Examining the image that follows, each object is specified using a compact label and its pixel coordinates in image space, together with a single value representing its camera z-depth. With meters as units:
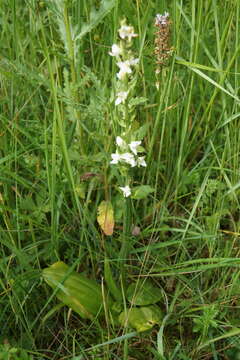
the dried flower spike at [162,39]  0.52
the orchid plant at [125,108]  0.42
